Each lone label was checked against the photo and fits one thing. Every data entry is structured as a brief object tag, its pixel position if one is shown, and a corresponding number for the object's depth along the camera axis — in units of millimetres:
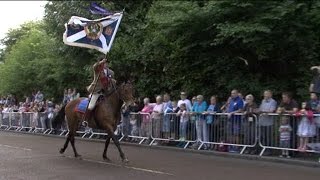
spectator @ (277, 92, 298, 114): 15297
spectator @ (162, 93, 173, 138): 18559
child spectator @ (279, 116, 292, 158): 14734
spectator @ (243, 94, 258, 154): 15734
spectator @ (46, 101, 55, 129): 26612
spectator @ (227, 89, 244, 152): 16188
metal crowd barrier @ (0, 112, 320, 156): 14789
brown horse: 14195
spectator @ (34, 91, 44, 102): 31241
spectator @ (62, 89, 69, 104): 26316
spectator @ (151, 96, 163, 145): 18922
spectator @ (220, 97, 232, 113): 16861
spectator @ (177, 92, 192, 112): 18378
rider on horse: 14508
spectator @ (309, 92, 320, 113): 14675
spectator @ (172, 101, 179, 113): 18609
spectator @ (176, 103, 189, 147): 17875
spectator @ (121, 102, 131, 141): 20428
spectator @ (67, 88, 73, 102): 26219
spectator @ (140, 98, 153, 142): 19359
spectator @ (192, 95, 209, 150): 17188
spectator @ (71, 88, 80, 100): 26267
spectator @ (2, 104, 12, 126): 31578
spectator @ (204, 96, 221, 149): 16953
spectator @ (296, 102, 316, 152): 14219
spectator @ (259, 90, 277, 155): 15305
